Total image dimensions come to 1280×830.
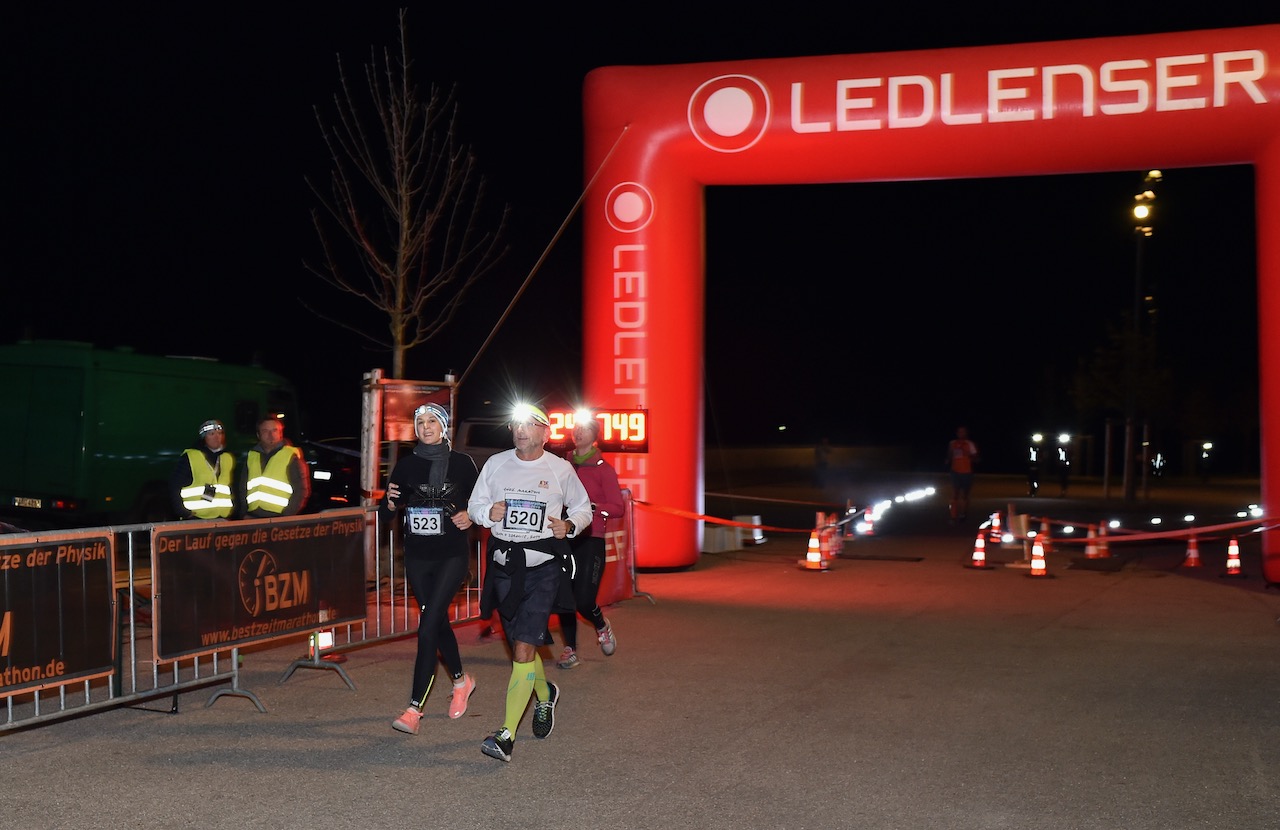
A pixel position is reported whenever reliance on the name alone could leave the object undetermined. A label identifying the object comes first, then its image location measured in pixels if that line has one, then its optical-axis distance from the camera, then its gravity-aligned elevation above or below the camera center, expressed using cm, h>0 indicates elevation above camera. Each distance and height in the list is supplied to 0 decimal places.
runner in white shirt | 669 -60
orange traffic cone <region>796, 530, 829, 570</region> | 1531 -160
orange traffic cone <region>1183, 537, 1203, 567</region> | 1576 -163
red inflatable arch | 1355 +328
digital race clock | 1474 -2
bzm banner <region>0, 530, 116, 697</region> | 652 -99
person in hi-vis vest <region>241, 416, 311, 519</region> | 936 -41
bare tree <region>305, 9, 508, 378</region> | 1767 +369
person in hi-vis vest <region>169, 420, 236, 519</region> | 957 -44
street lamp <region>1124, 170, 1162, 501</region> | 2630 +242
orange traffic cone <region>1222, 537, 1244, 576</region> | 1477 -160
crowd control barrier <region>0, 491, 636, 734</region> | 664 -108
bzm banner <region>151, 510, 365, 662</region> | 743 -98
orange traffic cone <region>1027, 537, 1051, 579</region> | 1454 -158
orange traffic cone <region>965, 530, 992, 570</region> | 1568 -162
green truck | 1520 -9
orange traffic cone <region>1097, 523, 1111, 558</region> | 1658 -161
